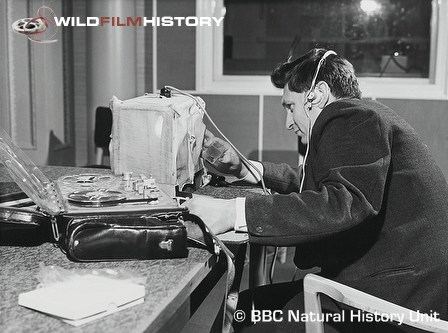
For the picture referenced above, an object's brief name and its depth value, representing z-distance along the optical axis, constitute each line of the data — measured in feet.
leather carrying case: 3.76
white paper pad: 2.93
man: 4.16
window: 13.09
